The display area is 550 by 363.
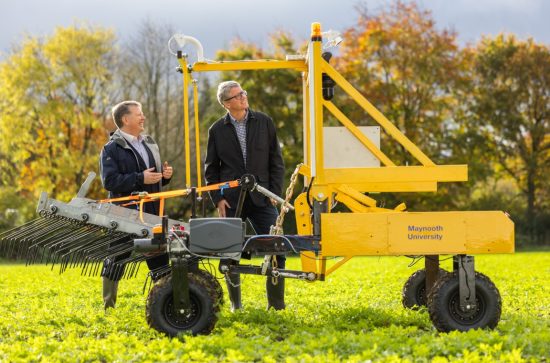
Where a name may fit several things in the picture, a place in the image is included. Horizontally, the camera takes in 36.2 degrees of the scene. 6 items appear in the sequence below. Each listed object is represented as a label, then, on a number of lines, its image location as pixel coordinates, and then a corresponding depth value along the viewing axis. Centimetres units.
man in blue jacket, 834
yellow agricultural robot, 677
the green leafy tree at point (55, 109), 3850
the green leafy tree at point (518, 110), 4028
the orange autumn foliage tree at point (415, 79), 3788
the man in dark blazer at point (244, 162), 852
